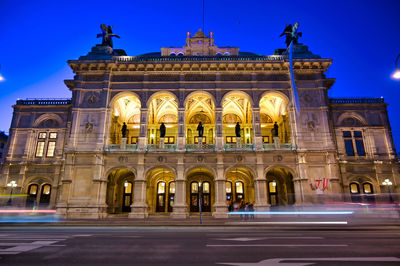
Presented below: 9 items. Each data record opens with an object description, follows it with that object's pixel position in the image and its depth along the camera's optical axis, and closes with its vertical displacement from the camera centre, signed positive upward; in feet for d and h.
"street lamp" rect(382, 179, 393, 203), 85.06 +4.05
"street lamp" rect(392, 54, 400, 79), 44.10 +21.05
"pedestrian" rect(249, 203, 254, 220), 71.81 -3.82
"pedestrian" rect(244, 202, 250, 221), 70.31 -3.82
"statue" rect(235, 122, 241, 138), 85.68 +22.40
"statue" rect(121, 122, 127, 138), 88.65 +22.70
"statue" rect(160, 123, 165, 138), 86.39 +22.39
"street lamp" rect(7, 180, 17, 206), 89.21 +4.54
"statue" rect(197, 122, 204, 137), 86.53 +23.10
